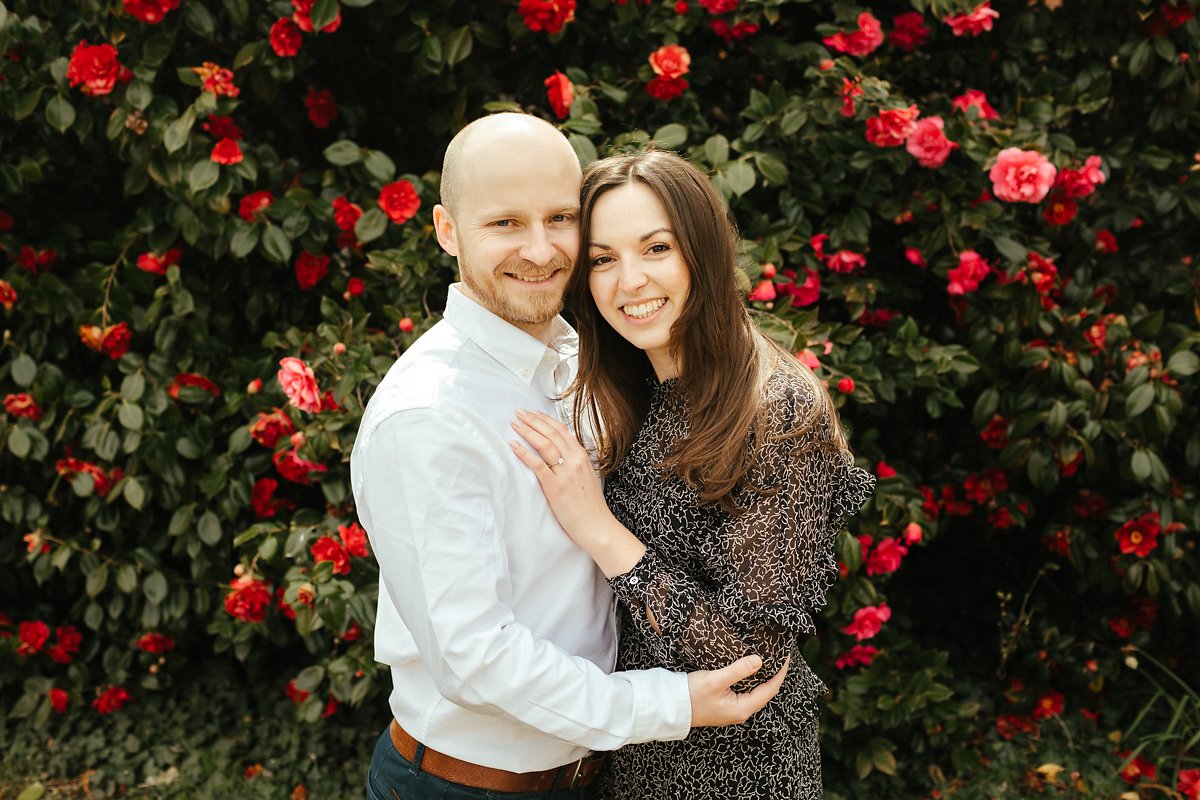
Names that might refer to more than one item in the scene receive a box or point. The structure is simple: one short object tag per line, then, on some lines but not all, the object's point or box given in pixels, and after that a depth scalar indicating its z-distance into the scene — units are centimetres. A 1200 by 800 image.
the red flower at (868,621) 271
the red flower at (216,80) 263
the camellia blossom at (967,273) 276
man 146
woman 157
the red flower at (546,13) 261
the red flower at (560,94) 258
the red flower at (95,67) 265
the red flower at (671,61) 265
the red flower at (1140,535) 293
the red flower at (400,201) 265
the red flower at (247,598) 272
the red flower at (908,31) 298
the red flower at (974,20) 266
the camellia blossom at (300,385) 234
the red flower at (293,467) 258
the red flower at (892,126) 260
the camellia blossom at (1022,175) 259
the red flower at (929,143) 266
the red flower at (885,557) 265
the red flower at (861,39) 272
